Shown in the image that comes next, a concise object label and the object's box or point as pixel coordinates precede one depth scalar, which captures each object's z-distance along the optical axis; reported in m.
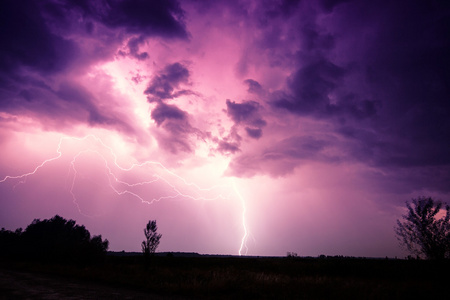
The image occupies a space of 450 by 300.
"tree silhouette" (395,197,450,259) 16.84
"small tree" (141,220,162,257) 20.51
